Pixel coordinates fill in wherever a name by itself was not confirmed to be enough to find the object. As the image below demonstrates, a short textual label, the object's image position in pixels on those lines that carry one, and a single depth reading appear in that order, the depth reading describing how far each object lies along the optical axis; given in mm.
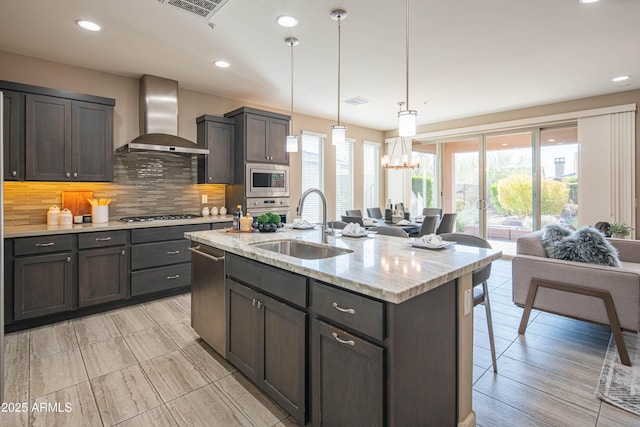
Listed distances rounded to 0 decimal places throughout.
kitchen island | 1289
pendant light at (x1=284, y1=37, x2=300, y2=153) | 3549
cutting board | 3703
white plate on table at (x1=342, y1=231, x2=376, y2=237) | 2559
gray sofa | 2406
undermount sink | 2287
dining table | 4500
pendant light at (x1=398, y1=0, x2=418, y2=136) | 2143
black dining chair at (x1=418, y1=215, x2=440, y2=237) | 4355
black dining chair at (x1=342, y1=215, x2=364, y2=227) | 4754
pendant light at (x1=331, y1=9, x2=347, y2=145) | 3160
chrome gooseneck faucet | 2232
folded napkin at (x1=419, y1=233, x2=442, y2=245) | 2048
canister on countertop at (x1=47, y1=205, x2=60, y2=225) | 3451
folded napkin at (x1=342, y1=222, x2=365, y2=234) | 2600
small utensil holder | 3648
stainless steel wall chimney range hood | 3975
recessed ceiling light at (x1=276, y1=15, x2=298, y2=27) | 2728
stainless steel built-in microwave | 4637
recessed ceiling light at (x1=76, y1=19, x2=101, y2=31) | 2788
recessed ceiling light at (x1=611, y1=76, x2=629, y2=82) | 4264
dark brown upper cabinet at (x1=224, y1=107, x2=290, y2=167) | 4582
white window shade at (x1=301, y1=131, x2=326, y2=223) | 6250
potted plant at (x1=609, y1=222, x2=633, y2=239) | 4258
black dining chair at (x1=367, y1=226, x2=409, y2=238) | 2945
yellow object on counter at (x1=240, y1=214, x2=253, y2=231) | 2871
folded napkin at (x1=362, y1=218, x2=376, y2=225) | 4921
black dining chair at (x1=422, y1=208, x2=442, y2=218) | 5895
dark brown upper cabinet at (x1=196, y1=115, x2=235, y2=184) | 4523
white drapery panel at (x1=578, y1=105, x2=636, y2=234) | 4820
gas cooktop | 3984
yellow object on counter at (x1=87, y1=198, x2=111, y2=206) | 3672
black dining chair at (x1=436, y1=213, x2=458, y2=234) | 4664
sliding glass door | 5570
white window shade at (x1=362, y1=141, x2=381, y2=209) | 7605
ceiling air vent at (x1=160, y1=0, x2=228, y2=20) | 2379
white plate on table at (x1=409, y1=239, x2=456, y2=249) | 2023
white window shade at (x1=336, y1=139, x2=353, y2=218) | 6957
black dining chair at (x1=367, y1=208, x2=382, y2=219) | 6165
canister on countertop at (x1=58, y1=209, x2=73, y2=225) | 3373
